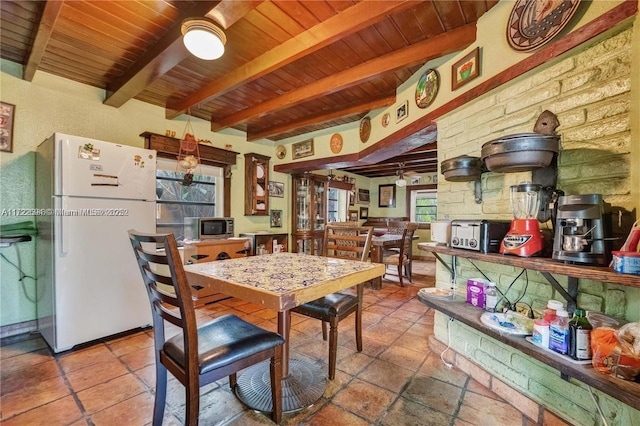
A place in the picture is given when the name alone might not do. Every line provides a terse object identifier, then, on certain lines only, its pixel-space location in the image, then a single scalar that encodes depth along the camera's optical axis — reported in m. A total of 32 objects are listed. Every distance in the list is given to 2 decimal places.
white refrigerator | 2.07
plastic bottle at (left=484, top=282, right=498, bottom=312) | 1.63
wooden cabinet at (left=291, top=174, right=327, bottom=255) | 4.93
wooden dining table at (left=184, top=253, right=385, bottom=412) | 1.17
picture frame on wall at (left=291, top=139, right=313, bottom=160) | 4.31
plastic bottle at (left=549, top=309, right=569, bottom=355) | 1.10
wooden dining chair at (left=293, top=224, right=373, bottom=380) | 1.76
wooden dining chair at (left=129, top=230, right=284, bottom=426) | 1.07
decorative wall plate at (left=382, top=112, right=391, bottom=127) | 3.05
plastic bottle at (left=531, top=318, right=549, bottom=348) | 1.18
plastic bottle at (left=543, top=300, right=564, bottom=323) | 1.16
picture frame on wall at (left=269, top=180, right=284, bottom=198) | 4.62
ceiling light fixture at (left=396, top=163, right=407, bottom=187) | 5.60
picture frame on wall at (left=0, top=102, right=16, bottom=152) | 2.30
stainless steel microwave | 3.38
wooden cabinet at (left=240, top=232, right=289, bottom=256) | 4.04
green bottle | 1.04
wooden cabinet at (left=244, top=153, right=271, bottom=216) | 4.22
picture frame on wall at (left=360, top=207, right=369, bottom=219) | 7.49
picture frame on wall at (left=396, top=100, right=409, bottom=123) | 2.64
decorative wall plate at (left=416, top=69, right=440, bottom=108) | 2.17
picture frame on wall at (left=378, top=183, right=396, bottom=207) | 7.48
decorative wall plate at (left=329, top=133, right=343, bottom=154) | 4.01
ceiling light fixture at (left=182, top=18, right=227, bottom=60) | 1.61
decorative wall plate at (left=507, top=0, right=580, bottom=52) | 1.26
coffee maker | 1.01
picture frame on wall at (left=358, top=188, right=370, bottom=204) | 7.39
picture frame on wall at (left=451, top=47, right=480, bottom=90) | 1.75
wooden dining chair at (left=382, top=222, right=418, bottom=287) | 4.13
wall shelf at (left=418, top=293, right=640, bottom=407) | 0.86
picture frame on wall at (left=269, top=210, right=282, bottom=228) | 4.64
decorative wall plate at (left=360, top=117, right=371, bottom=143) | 3.54
